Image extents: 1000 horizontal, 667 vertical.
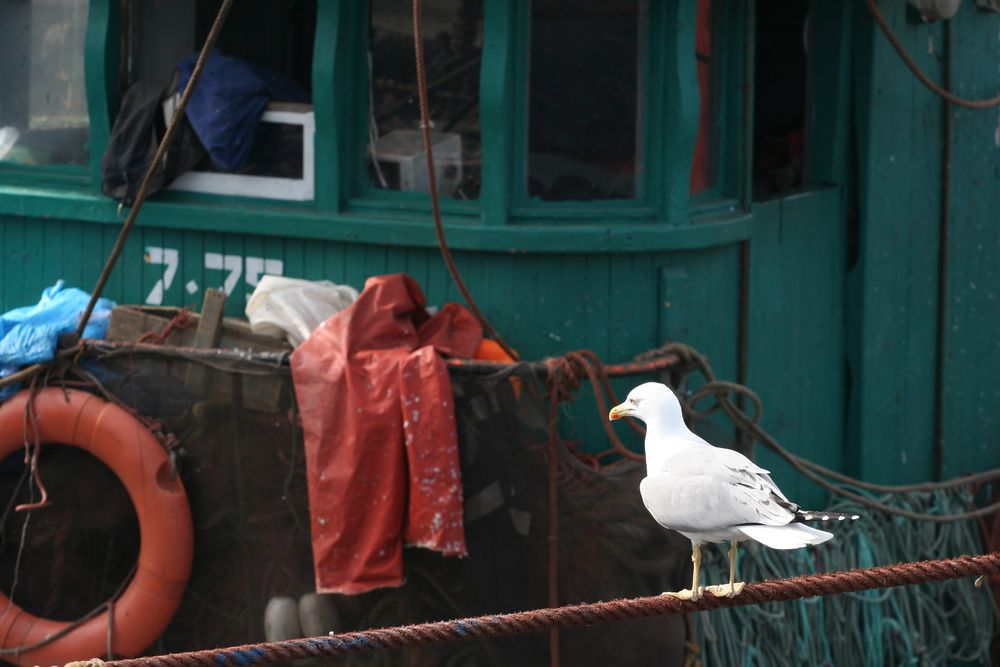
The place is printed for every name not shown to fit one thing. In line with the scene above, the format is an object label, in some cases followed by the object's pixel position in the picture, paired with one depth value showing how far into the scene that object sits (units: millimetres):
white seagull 6246
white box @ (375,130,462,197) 11508
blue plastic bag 10789
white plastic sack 11008
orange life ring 10625
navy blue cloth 11891
